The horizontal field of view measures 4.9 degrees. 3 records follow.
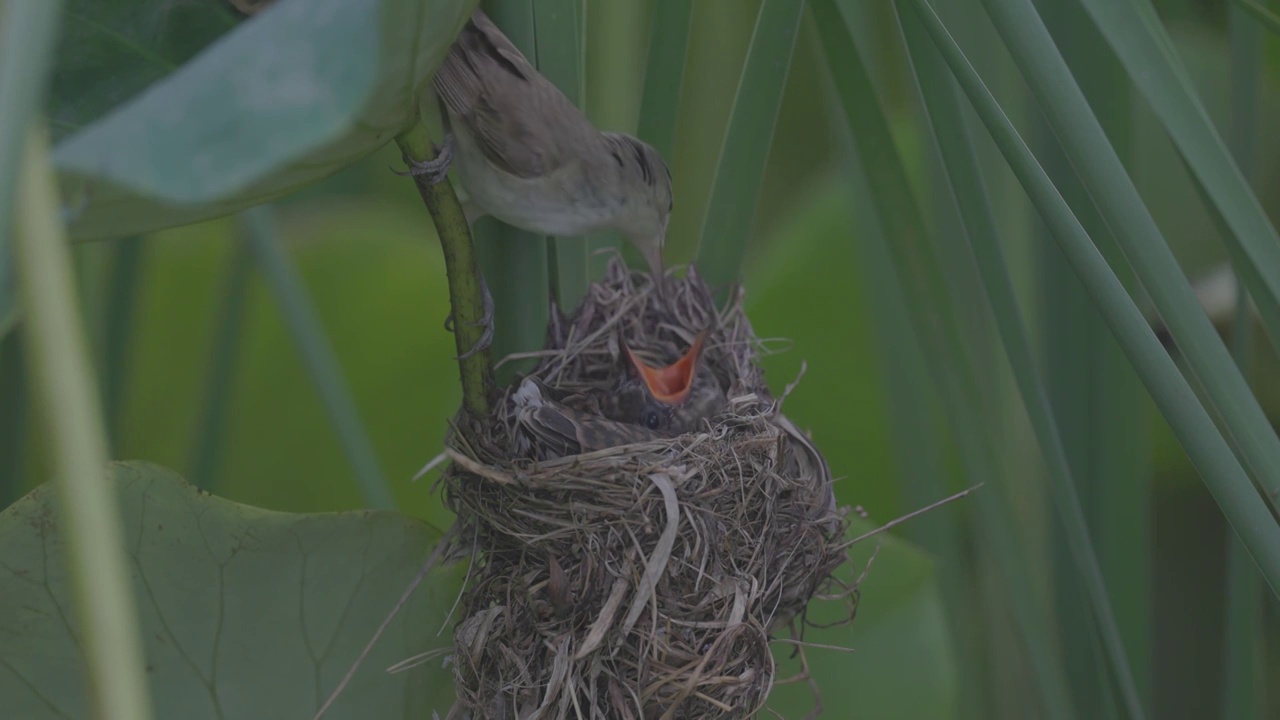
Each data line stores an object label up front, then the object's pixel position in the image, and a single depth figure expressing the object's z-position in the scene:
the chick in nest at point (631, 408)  4.26
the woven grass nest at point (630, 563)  4.23
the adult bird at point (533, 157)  4.25
